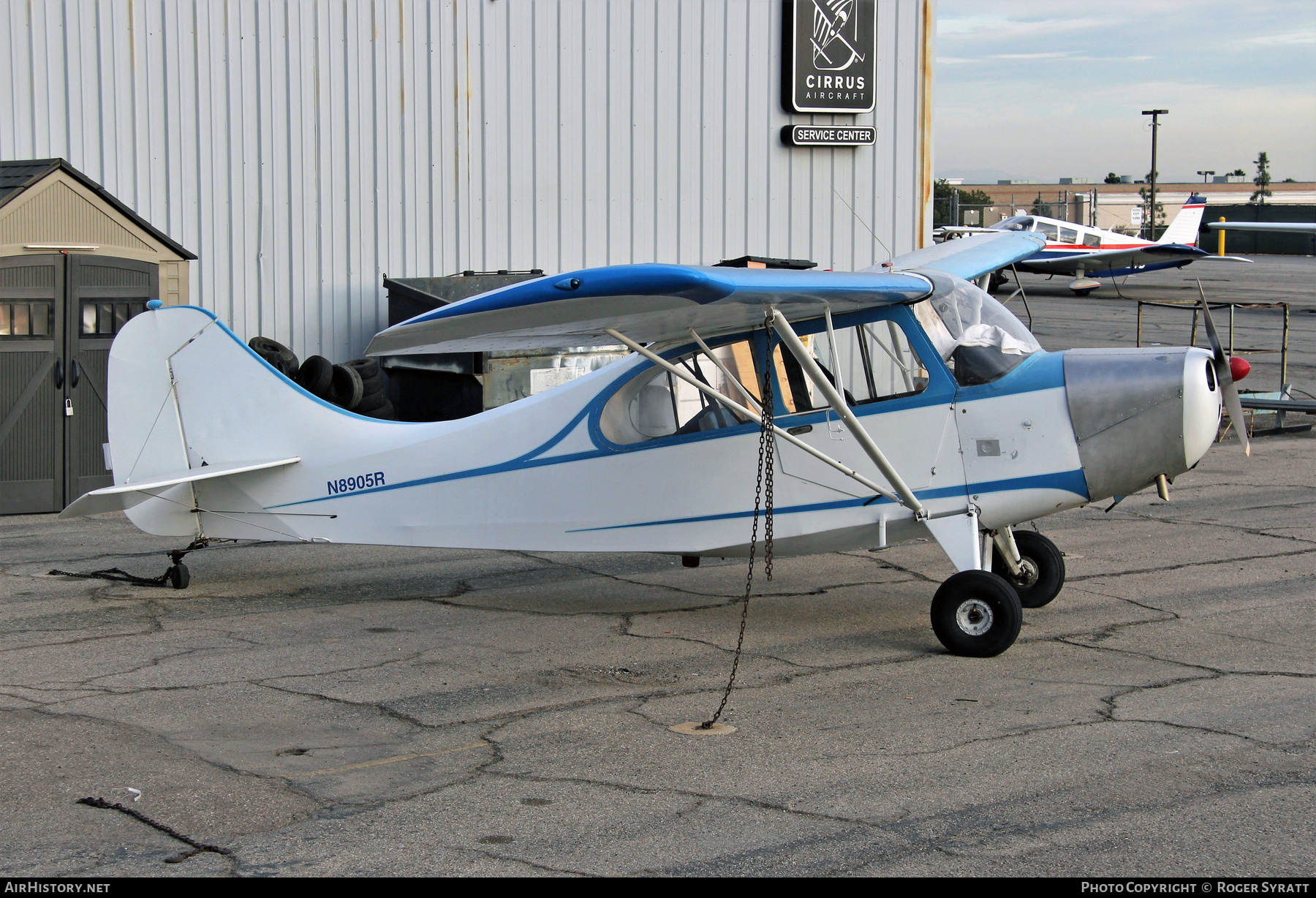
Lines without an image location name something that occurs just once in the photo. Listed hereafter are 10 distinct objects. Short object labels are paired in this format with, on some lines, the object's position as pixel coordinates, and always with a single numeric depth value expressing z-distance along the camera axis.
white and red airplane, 34.19
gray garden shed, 11.91
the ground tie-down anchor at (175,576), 8.69
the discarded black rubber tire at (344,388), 13.38
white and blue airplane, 6.95
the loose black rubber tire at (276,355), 13.64
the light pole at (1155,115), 64.69
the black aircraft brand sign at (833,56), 16.38
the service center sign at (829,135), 16.53
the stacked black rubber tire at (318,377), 13.25
